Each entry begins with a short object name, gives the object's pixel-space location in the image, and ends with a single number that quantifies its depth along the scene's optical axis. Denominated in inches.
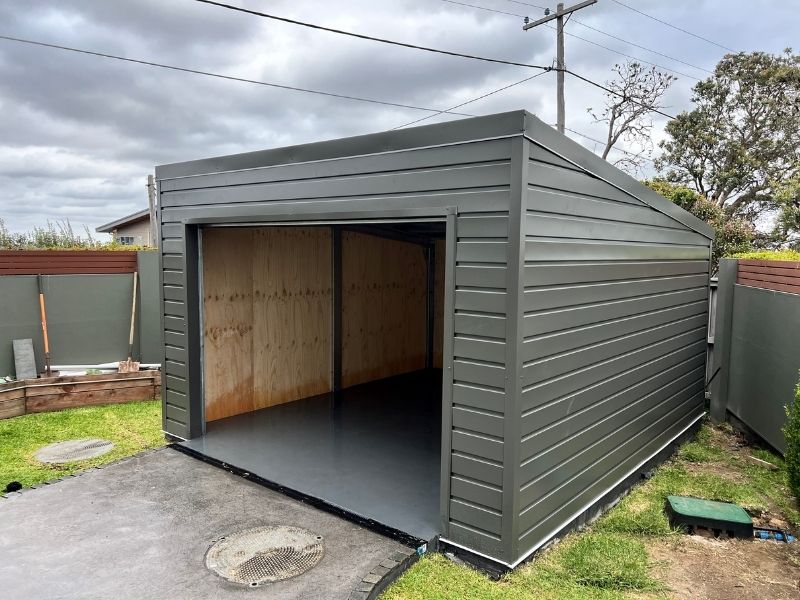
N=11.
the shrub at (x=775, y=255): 241.9
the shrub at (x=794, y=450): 149.3
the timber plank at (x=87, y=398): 239.9
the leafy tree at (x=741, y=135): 697.6
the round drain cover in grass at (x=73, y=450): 187.5
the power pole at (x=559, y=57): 459.2
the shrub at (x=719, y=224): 494.9
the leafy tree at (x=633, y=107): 696.4
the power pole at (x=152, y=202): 719.7
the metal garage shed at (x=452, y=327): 114.1
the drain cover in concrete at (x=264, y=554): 113.4
